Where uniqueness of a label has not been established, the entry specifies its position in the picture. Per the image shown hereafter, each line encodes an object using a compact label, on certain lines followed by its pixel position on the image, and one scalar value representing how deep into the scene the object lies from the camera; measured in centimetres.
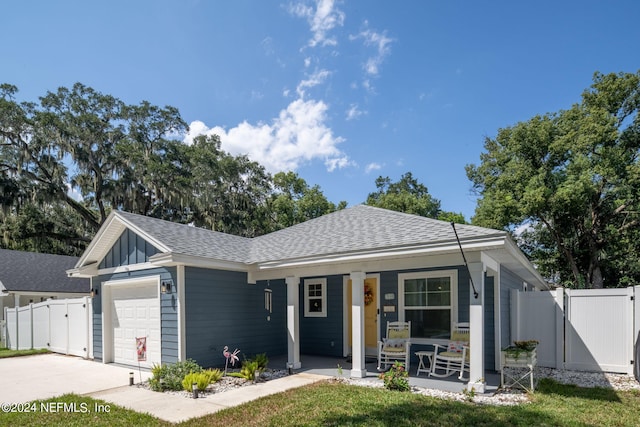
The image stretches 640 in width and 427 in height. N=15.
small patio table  747
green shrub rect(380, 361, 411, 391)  648
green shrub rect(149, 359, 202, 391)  684
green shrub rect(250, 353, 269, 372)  769
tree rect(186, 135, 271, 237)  2267
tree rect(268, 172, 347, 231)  2598
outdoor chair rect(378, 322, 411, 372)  785
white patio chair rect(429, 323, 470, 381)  712
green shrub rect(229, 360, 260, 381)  732
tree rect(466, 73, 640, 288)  1672
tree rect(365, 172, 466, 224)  2602
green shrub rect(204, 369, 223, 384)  708
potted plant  632
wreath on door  969
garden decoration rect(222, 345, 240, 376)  764
